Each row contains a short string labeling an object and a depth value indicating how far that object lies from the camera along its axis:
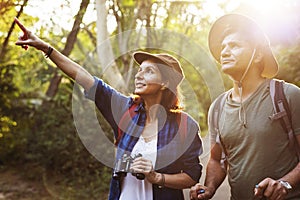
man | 2.47
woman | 2.84
